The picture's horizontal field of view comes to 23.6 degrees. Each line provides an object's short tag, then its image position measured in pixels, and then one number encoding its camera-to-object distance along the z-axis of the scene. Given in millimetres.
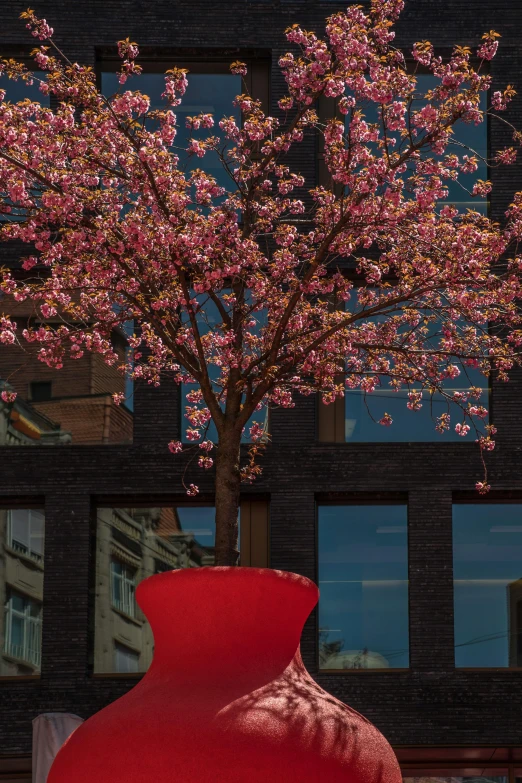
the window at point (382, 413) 18141
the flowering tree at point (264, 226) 7699
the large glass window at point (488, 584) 17703
